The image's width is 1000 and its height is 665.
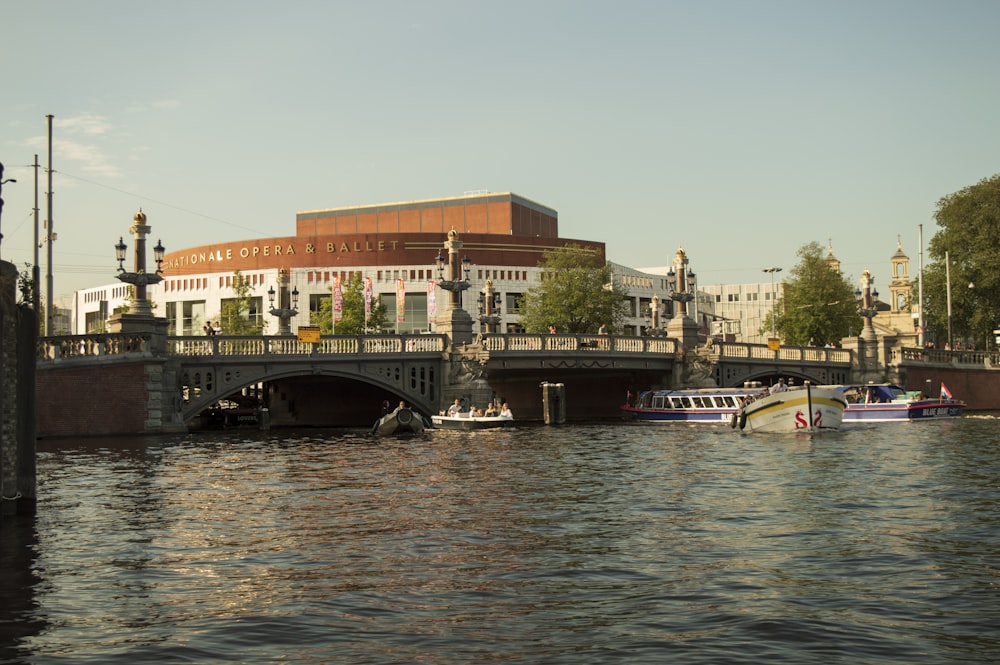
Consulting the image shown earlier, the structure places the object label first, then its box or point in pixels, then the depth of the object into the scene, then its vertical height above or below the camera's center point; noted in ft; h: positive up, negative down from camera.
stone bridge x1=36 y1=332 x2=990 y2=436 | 161.89 +0.13
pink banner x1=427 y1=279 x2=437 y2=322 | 329.52 +20.87
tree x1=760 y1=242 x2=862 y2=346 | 323.16 +19.57
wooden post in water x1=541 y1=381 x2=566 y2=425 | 212.02 -6.43
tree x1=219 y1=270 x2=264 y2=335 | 318.04 +17.83
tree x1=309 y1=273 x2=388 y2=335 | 309.01 +17.11
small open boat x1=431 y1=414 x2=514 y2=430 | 181.68 -8.60
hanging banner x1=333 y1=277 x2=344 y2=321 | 292.61 +18.67
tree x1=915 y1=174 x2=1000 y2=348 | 298.35 +30.19
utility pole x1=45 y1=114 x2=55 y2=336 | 178.27 +18.57
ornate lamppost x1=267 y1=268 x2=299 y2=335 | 220.47 +12.74
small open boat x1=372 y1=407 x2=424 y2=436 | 175.42 -8.50
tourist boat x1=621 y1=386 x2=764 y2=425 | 195.62 -6.78
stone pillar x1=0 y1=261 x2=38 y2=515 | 72.49 -1.69
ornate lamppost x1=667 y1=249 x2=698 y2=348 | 217.77 +14.17
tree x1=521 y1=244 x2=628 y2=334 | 298.76 +19.68
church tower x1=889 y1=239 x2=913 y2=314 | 363.97 +28.01
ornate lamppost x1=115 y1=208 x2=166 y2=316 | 163.63 +16.68
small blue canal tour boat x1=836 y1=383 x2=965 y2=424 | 196.65 -6.98
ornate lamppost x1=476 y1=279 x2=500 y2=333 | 245.04 +14.86
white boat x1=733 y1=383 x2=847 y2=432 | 169.68 -6.54
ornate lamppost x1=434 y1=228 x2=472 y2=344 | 196.13 +10.85
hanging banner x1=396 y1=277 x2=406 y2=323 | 323.98 +21.39
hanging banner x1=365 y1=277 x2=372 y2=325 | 307.37 +20.62
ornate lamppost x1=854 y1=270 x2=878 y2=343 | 251.60 +14.85
